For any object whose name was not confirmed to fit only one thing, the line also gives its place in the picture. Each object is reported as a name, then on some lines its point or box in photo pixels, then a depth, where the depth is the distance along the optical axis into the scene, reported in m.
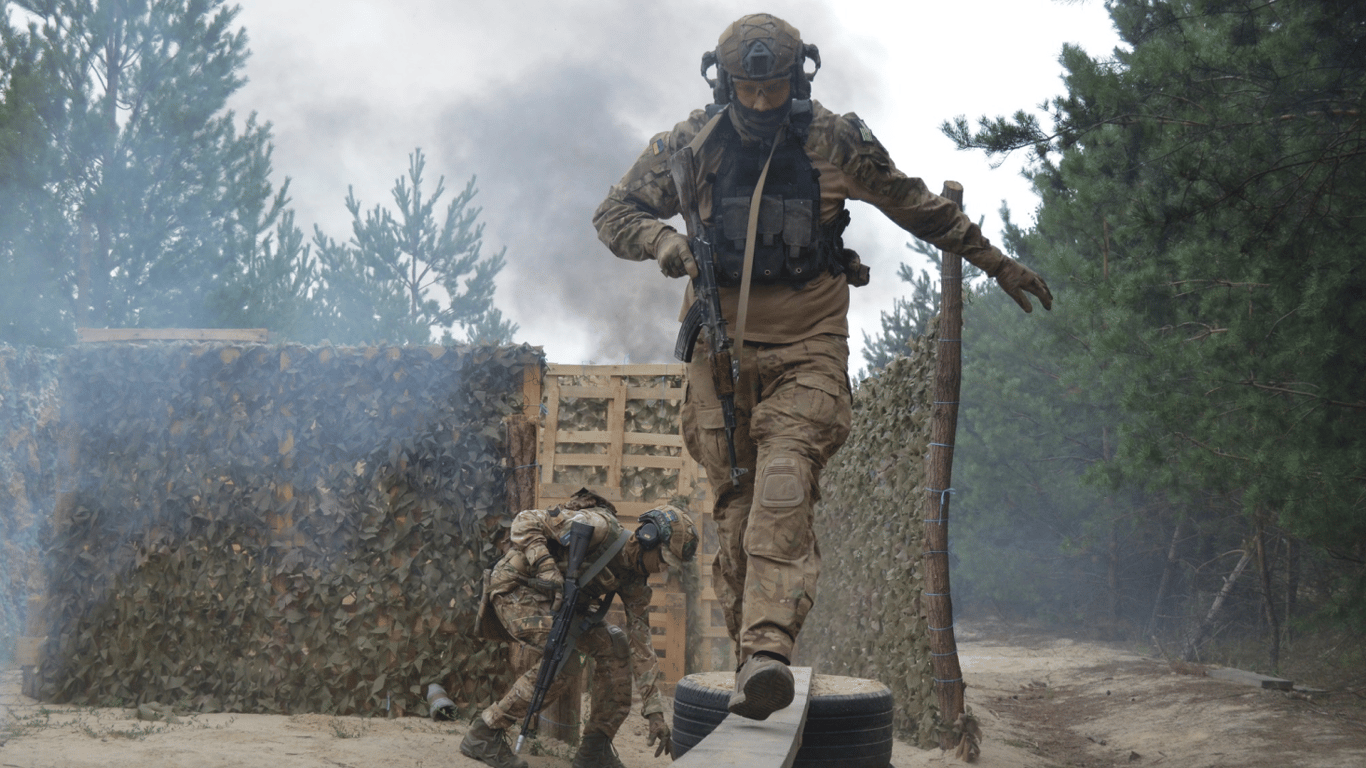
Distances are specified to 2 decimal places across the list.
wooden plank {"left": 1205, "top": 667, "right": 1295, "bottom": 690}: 8.86
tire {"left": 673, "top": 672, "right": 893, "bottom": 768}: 3.62
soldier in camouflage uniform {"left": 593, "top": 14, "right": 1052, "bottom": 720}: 3.46
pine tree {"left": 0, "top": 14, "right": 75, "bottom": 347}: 15.72
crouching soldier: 6.63
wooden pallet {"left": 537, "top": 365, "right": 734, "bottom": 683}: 9.70
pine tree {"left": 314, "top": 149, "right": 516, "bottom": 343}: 23.66
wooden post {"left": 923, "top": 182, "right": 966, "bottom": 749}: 6.83
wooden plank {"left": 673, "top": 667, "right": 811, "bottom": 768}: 2.69
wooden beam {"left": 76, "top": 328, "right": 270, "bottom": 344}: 12.60
